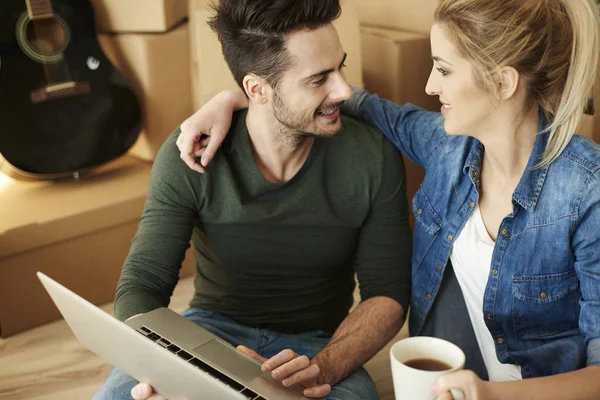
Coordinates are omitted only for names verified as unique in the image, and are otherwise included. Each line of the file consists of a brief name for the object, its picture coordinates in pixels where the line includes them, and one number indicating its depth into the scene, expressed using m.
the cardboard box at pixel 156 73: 2.39
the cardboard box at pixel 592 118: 1.63
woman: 1.24
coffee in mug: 0.96
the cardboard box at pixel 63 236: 2.14
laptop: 1.04
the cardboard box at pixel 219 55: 2.12
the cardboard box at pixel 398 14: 2.34
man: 1.46
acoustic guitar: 2.21
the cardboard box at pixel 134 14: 2.39
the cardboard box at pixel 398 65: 2.20
